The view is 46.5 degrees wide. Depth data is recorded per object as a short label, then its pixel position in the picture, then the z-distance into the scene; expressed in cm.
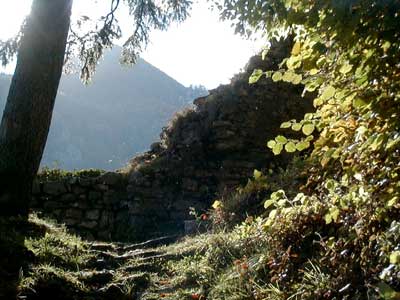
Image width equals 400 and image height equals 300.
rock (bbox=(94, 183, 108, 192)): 930
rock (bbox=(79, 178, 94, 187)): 922
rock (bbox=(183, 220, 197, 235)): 667
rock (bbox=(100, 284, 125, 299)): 386
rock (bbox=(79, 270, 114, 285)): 402
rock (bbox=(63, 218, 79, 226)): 891
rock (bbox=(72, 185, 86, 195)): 916
